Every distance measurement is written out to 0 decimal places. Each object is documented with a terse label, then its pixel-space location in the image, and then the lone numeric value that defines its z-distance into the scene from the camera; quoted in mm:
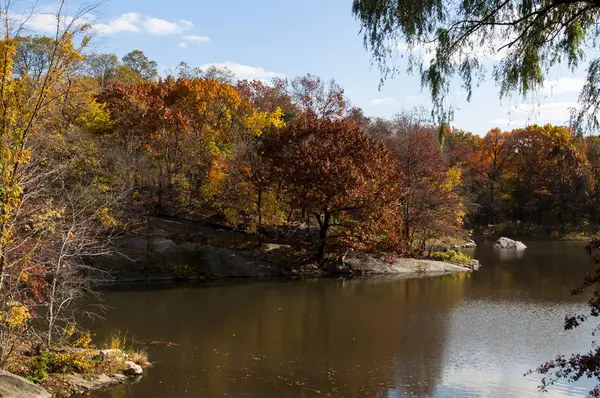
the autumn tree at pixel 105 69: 41738
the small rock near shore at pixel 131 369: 10047
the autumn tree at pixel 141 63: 52469
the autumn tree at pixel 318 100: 38428
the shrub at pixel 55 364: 8750
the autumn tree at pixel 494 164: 46219
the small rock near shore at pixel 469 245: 36206
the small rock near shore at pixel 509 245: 35875
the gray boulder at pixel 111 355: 10148
